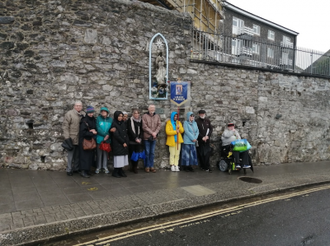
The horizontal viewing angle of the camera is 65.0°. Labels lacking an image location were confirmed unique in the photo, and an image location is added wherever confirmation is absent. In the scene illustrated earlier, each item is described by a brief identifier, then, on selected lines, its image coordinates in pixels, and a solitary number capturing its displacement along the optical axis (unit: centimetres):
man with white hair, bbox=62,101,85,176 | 640
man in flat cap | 810
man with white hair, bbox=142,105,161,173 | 731
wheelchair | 786
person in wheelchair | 780
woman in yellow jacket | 775
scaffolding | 1230
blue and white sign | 815
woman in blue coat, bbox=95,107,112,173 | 664
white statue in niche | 791
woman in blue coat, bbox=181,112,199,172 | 782
